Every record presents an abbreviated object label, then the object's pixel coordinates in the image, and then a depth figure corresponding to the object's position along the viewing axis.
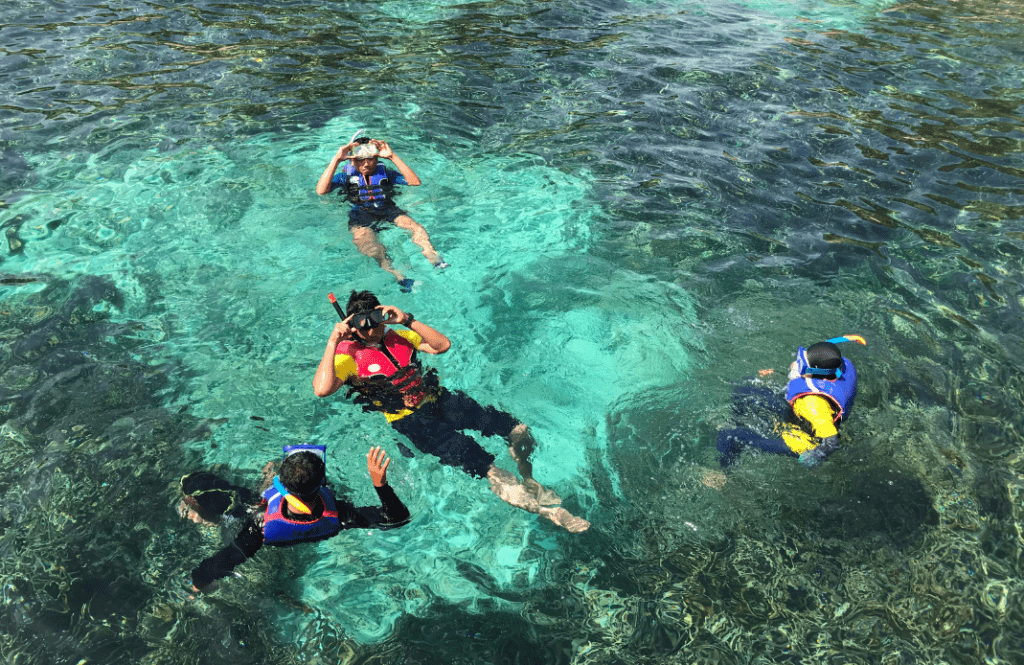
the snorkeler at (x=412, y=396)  4.51
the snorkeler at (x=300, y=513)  3.69
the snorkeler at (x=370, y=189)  7.12
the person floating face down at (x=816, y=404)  4.35
